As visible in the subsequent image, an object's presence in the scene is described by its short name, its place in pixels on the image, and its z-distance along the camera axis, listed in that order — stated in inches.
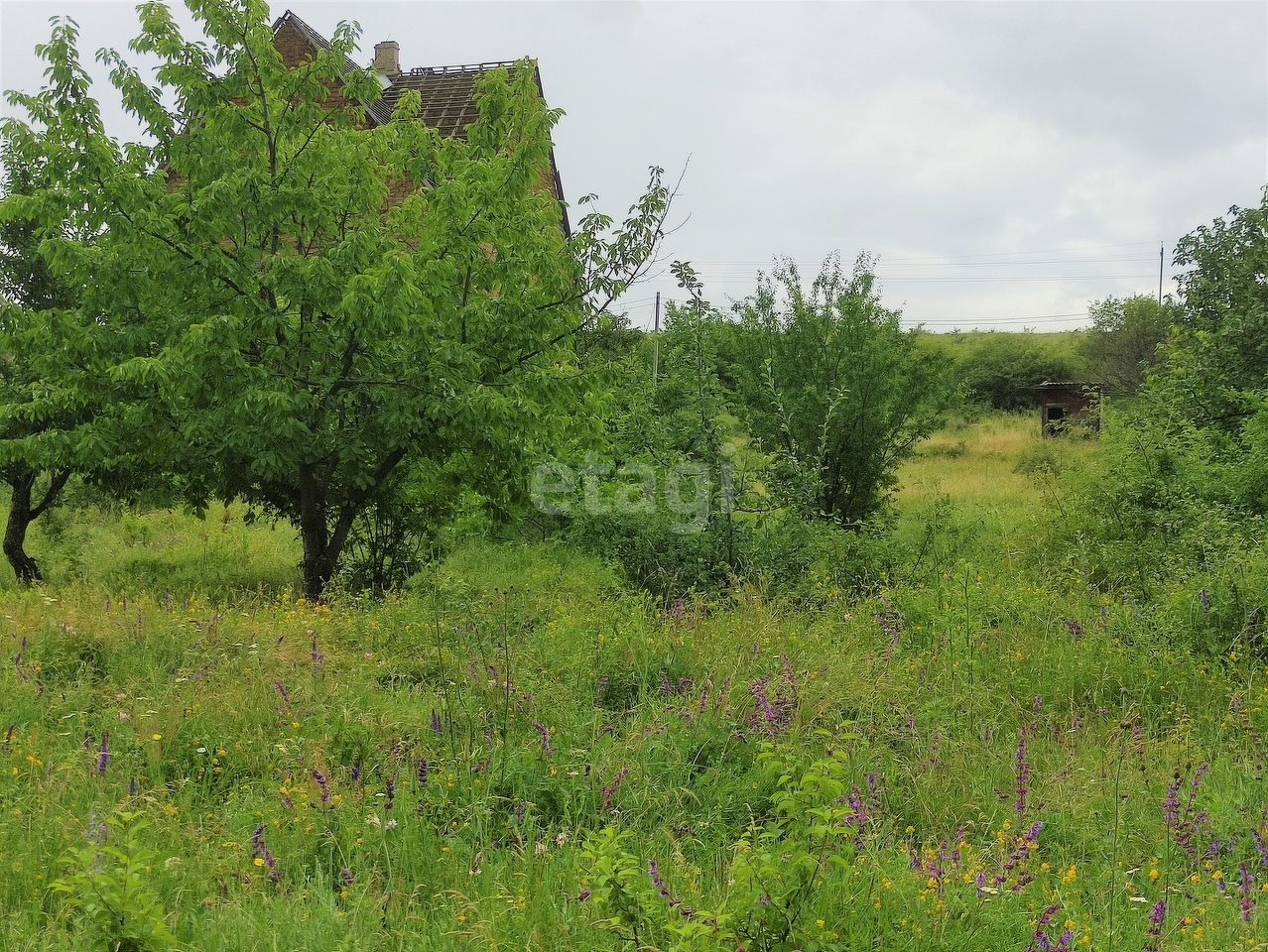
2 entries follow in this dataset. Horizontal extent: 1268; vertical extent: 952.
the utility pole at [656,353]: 571.3
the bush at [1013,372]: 1819.6
